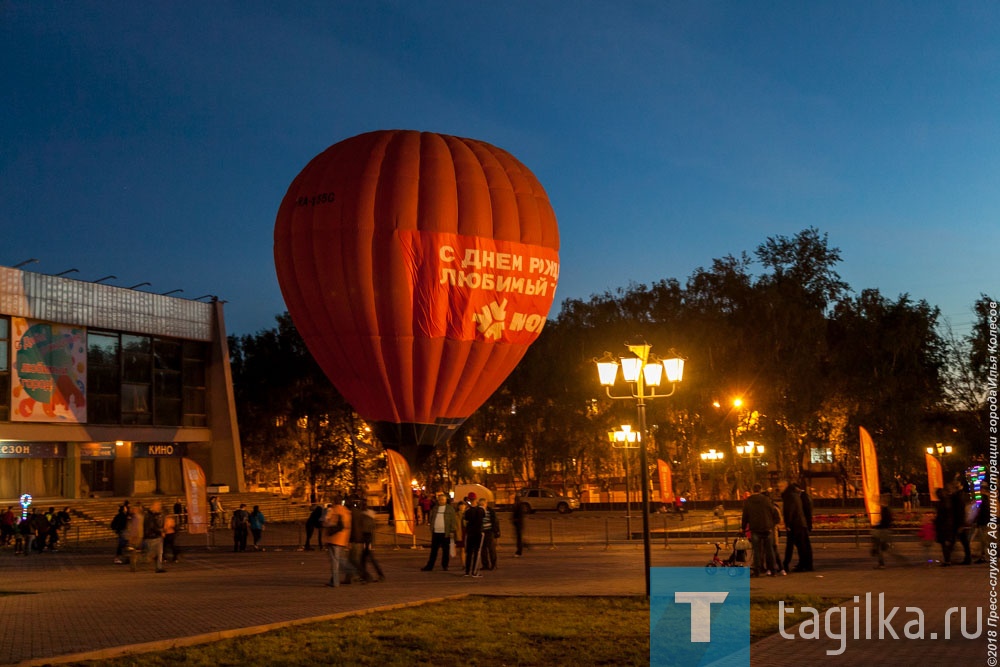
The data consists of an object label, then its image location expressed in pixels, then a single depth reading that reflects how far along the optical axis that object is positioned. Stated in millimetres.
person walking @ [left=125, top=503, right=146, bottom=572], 24688
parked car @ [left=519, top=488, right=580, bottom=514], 56750
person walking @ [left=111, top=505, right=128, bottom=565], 29316
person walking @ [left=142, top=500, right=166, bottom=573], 24375
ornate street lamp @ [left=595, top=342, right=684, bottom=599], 17531
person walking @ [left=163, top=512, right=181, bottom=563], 26956
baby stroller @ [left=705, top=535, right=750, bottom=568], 18938
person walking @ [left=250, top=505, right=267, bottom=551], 32000
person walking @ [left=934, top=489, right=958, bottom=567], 20219
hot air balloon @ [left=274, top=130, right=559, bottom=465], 33656
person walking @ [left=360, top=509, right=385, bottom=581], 19750
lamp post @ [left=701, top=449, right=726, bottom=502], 51938
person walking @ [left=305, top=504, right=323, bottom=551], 29891
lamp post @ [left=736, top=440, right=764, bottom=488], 48031
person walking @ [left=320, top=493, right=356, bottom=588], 18531
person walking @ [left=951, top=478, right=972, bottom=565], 20312
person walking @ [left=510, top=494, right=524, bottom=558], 27797
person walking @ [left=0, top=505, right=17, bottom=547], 35750
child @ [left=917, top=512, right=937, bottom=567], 21000
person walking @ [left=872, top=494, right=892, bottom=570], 20562
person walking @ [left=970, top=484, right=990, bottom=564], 20406
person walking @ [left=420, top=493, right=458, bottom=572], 22609
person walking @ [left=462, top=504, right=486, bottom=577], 21141
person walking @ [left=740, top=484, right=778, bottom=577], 18766
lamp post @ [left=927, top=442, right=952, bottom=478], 48012
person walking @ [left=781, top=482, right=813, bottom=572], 19672
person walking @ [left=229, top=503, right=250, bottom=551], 31750
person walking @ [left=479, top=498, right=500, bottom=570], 22359
